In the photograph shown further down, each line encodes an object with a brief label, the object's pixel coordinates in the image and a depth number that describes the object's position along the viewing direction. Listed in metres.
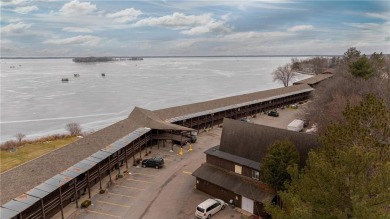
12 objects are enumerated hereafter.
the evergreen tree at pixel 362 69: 59.06
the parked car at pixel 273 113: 62.81
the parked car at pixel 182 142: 43.58
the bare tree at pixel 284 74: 123.00
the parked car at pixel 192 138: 44.86
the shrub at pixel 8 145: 48.78
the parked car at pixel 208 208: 25.55
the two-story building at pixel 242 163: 26.39
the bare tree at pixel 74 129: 57.69
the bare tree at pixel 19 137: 52.84
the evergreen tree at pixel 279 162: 24.31
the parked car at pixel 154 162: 36.03
